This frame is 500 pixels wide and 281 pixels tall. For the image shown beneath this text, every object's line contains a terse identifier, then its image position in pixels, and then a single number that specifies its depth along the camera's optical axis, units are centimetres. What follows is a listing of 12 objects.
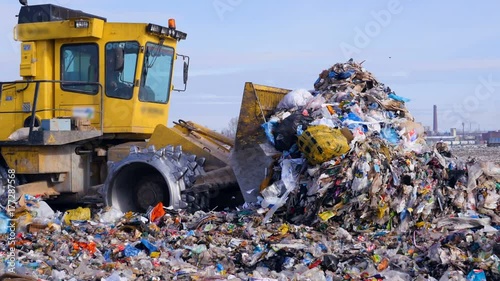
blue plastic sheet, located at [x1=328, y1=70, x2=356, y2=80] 832
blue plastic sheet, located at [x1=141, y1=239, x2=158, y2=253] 599
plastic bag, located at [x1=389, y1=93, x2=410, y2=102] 843
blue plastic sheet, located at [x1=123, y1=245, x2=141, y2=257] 581
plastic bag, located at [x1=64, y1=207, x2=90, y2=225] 753
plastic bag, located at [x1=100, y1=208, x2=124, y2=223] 741
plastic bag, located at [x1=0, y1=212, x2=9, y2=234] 710
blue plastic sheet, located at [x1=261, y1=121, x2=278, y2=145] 741
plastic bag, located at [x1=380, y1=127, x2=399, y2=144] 766
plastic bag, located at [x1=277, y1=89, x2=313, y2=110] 785
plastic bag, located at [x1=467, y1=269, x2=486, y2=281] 493
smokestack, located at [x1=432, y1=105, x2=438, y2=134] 5658
